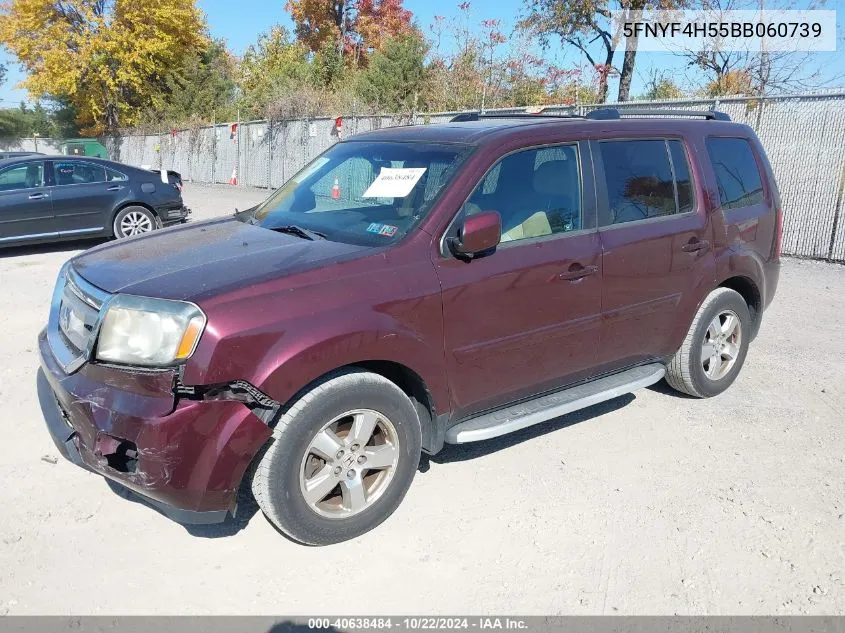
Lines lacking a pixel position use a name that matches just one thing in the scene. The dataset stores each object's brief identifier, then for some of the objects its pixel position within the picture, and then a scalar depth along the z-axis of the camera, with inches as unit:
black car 412.5
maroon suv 114.5
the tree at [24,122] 2049.7
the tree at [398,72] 1014.4
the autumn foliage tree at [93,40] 1336.1
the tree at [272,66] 1290.6
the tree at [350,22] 1654.8
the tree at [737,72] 595.5
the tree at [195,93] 1421.0
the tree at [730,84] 612.4
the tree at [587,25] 768.9
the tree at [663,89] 675.4
